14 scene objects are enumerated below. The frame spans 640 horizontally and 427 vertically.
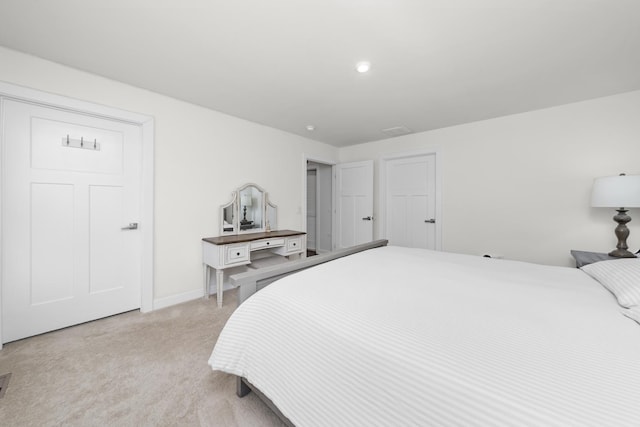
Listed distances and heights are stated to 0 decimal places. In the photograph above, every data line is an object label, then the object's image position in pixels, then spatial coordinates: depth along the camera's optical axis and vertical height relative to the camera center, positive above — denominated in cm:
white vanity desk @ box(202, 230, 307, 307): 270 -43
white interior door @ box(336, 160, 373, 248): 440 +19
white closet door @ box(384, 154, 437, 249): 387 +20
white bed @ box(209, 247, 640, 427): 64 -45
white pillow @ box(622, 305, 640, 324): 98 -41
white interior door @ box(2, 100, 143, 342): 196 -6
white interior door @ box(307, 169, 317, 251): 560 +8
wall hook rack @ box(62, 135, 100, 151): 216 +62
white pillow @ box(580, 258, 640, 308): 110 -34
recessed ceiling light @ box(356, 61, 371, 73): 199 +121
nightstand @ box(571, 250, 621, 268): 220 -40
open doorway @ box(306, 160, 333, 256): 529 +10
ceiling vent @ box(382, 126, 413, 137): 363 +126
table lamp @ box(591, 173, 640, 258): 212 +15
